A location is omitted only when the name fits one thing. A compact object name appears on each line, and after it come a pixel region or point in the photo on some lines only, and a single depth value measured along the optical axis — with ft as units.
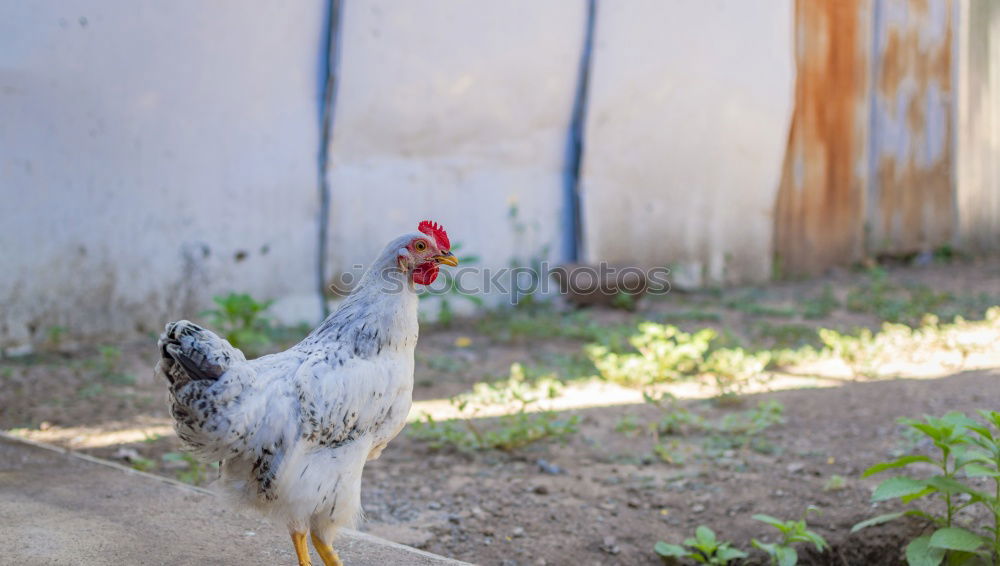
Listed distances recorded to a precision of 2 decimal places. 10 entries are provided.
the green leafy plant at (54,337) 19.71
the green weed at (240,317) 18.03
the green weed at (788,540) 11.16
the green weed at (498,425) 15.14
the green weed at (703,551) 11.47
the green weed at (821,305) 24.82
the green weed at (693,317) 24.49
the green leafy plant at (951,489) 10.29
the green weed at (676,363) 18.01
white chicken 8.91
